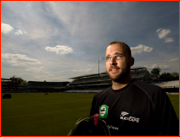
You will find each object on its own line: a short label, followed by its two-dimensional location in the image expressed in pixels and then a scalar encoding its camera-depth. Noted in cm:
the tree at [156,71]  7581
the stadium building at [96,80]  4972
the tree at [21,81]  10180
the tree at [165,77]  6672
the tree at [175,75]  6461
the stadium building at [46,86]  7731
